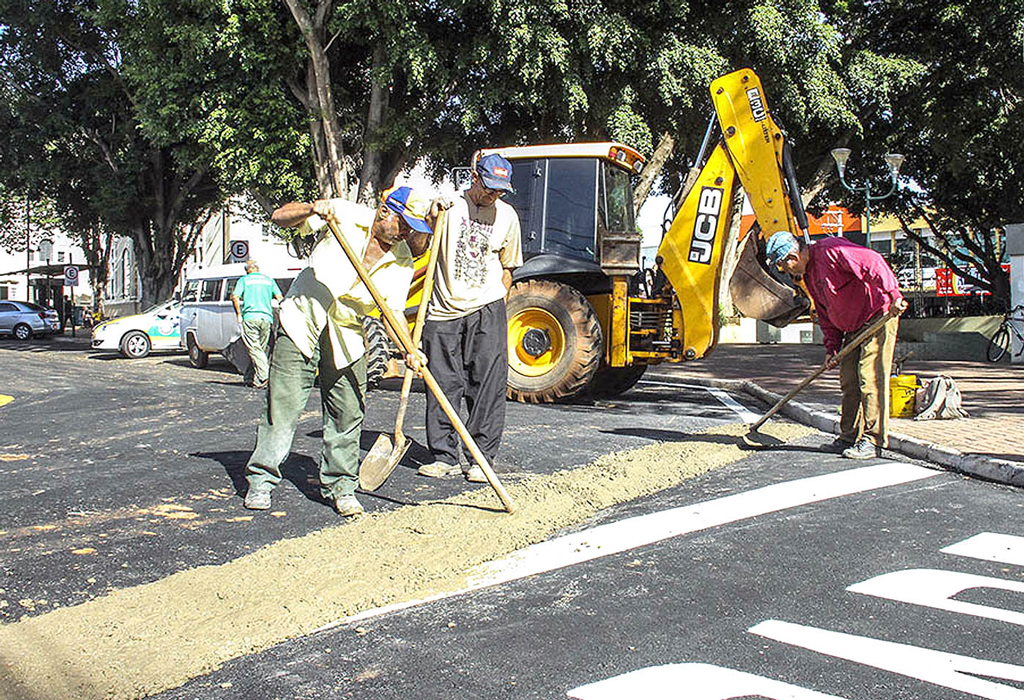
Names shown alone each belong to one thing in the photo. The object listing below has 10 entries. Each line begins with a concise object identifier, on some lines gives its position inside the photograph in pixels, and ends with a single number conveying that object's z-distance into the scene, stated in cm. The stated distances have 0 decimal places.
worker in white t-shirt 642
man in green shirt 1280
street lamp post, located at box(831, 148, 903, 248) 2033
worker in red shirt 729
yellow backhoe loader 1047
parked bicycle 1841
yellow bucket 938
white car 2227
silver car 3809
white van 1728
